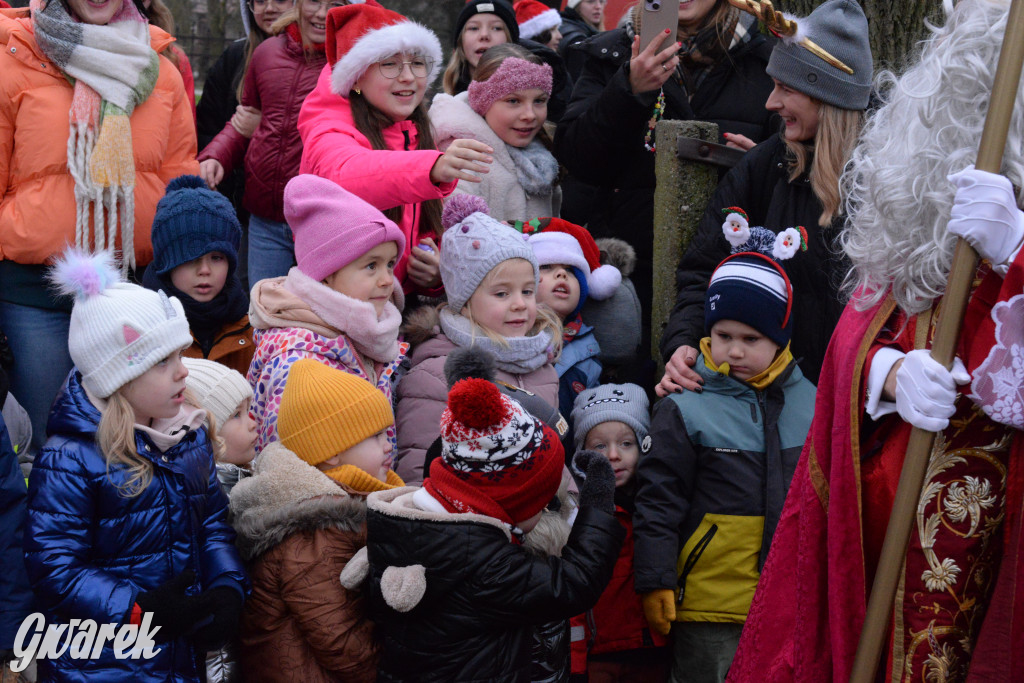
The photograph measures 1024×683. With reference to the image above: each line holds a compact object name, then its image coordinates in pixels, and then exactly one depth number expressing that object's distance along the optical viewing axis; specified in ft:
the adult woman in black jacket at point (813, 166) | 11.79
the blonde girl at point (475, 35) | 16.42
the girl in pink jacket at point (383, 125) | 12.35
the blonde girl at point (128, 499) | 8.77
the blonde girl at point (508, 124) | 14.60
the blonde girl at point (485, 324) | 12.09
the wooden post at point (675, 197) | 13.28
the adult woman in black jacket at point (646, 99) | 13.82
